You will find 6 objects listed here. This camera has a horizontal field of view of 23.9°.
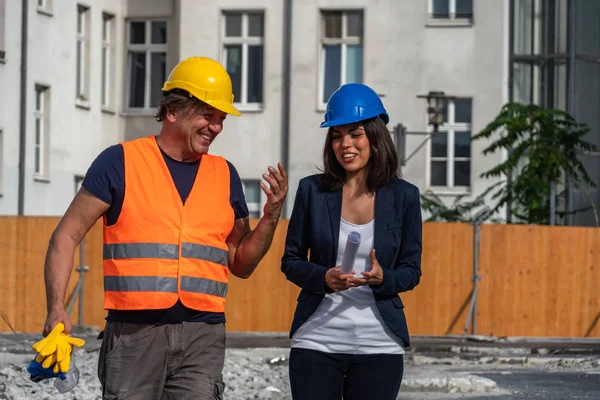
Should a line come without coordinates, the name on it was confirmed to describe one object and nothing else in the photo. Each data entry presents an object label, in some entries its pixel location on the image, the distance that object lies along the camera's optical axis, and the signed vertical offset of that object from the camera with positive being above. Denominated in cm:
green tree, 2652 +88
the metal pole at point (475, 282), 2347 -128
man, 557 -23
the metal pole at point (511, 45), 3222 +365
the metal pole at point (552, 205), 2659 +3
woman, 571 -23
